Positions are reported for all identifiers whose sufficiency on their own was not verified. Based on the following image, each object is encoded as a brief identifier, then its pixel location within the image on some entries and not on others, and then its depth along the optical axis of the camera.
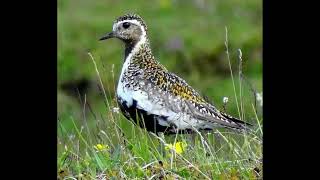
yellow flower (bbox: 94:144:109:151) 10.98
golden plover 12.13
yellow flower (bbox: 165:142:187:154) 10.55
